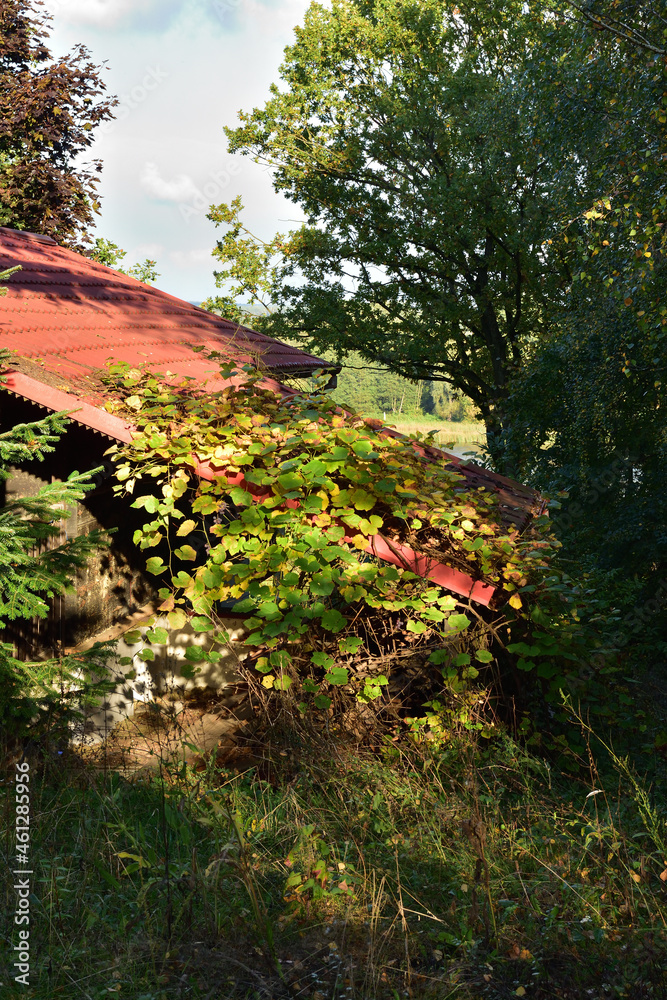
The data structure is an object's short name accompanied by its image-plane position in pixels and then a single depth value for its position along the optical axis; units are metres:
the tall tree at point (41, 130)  15.21
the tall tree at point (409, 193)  17.31
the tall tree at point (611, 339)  7.80
